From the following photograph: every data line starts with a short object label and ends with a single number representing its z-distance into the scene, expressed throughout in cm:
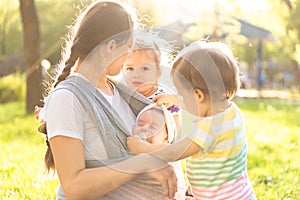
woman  219
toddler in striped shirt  241
